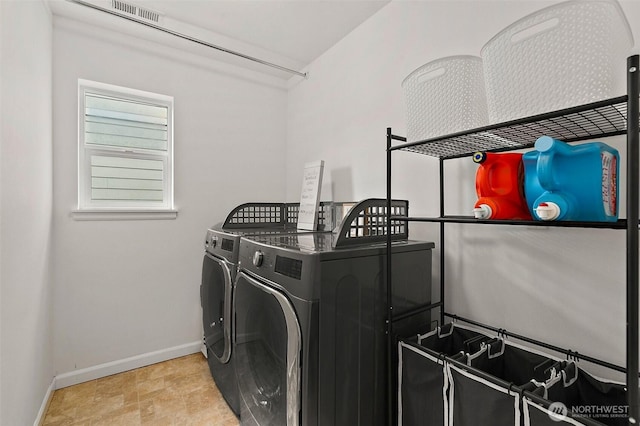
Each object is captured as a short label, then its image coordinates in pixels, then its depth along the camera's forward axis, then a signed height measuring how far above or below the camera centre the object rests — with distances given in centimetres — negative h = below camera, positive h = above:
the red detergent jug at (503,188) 95 +8
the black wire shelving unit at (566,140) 67 +24
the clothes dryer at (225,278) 178 -42
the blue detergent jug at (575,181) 78 +8
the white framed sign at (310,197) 230 +13
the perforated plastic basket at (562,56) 77 +42
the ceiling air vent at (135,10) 203 +136
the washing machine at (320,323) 116 -46
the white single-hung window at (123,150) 234 +50
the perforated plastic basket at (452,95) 113 +44
